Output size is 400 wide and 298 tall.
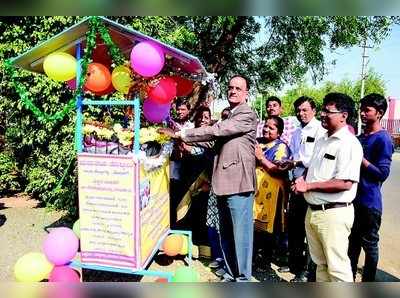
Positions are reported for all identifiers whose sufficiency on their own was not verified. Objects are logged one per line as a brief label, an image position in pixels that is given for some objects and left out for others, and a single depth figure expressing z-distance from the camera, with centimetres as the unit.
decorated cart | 306
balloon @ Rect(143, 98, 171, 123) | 386
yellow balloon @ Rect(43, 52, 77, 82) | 322
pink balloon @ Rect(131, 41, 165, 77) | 309
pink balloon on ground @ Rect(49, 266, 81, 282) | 323
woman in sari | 400
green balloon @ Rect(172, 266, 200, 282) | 329
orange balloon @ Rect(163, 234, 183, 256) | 422
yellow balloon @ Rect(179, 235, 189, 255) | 432
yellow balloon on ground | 330
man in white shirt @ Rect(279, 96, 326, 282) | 387
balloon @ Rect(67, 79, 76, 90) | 366
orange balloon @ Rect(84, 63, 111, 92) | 341
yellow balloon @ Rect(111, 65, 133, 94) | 332
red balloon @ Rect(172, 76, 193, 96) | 387
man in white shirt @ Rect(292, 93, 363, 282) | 276
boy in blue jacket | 315
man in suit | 339
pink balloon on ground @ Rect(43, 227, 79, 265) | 328
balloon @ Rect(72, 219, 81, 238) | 377
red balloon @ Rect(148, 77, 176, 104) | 348
